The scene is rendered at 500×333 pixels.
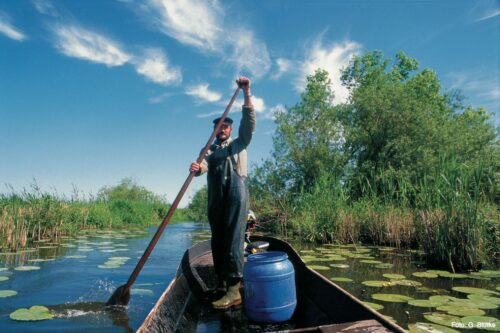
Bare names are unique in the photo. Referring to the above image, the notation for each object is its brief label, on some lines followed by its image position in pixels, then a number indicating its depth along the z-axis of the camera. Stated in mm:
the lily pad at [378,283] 5048
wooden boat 2412
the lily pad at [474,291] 4543
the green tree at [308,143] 21234
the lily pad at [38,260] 7582
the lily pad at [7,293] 4812
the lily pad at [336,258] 7280
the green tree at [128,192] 45238
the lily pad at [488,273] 5598
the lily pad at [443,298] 4152
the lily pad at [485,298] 4129
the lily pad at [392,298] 4237
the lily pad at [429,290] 4652
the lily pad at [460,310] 3694
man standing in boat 3785
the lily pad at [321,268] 6203
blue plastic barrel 3232
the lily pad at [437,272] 5844
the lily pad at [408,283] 5043
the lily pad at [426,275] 5586
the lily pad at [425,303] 3975
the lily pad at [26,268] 6557
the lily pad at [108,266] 6969
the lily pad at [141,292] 5191
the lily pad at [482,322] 3357
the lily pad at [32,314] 3988
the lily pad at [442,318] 3449
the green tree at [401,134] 19891
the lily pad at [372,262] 6779
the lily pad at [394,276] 5389
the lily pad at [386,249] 8688
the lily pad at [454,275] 5609
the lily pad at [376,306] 3966
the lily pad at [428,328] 3207
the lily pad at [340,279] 5352
